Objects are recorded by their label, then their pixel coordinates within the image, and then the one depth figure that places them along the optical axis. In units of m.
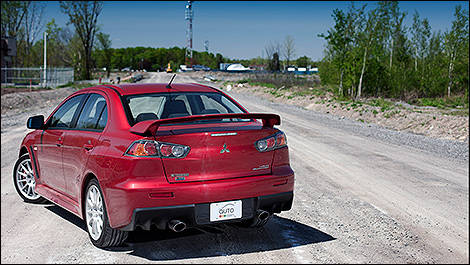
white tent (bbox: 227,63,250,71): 141.38
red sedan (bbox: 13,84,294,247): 4.59
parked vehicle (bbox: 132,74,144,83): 69.50
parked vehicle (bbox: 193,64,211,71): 129.57
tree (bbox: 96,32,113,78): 81.64
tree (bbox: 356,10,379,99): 34.03
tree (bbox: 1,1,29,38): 71.84
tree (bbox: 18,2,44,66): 73.88
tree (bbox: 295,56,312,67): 149.85
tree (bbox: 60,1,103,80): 67.94
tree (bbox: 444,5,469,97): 36.66
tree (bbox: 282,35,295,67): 63.64
